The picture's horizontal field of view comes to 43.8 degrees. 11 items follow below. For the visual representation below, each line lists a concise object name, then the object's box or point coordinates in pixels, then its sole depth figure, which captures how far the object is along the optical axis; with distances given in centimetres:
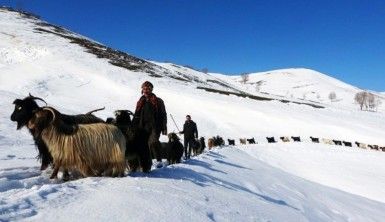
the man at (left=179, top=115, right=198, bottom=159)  1908
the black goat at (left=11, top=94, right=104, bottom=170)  745
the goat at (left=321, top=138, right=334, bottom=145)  3211
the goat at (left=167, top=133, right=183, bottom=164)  1404
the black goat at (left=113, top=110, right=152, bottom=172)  869
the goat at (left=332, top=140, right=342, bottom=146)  3162
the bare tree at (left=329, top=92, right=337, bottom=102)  18552
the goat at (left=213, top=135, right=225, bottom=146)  2601
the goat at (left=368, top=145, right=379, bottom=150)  3111
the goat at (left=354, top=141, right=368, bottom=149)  3166
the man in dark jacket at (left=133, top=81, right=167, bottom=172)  923
